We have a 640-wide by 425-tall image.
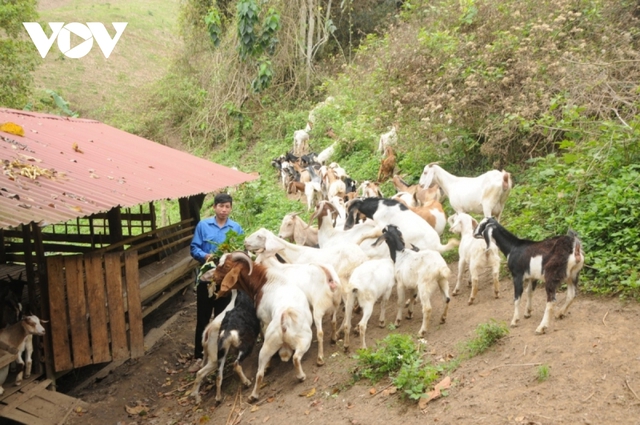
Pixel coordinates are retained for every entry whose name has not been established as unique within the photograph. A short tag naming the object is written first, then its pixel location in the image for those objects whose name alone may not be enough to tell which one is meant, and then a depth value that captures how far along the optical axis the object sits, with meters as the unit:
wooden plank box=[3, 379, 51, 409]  5.77
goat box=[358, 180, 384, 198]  11.00
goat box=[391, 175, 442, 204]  9.95
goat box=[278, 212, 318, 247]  8.70
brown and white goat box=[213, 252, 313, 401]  5.88
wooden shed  5.81
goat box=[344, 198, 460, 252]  7.79
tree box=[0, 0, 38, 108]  19.09
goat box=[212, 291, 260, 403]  6.15
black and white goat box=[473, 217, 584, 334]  5.46
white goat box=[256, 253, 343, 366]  6.43
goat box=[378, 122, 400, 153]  14.13
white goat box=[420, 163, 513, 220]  8.56
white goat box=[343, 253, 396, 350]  6.47
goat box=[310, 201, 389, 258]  7.70
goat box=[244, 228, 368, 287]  7.09
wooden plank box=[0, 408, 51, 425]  5.60
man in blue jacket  7.02
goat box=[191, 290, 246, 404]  6.43
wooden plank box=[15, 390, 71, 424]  5.84
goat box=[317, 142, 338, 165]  17.69
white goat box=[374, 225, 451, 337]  6.33
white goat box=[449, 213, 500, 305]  6.89
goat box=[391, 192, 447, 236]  8.79
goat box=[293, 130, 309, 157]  20.02
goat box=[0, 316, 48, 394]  6.12
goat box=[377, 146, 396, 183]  13.45
